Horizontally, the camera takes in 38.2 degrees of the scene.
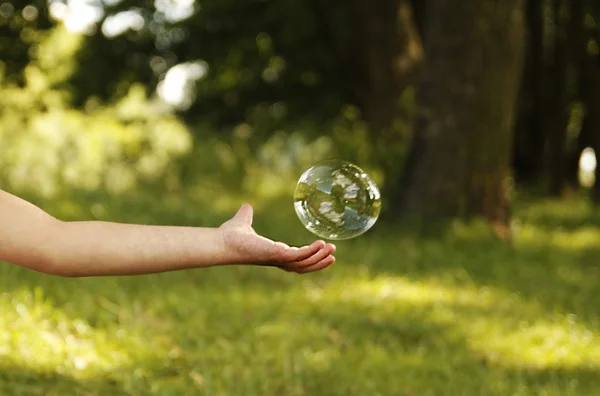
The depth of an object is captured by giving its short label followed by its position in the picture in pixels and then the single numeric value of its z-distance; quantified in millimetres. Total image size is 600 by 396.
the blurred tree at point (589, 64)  14242
